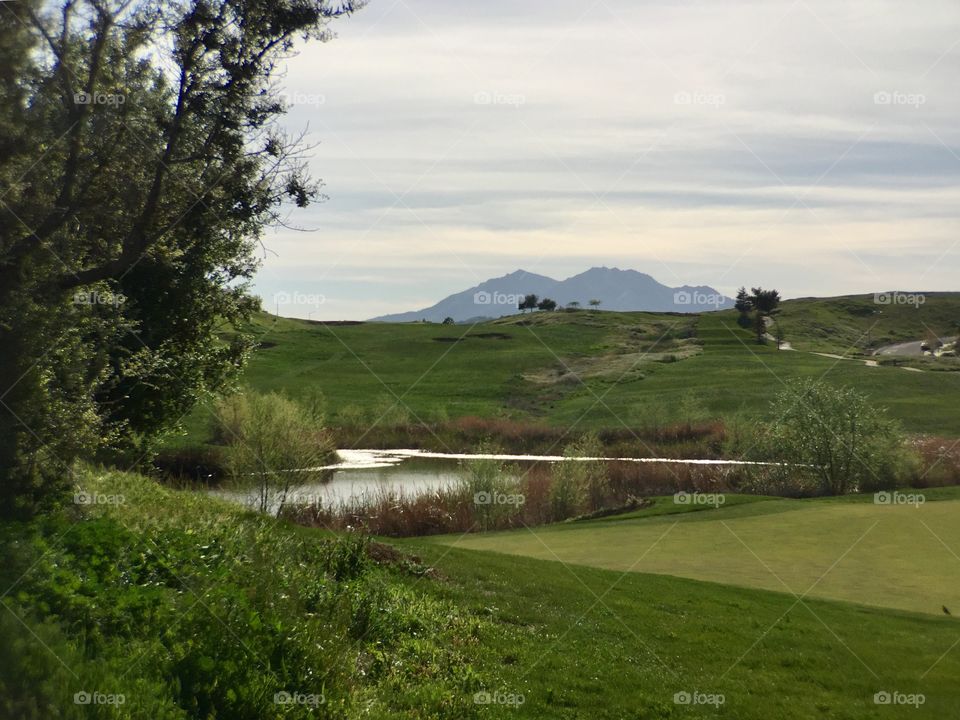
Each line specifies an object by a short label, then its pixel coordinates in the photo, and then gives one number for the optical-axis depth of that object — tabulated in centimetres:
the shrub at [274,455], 3641
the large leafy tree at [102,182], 1481
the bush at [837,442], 4147
